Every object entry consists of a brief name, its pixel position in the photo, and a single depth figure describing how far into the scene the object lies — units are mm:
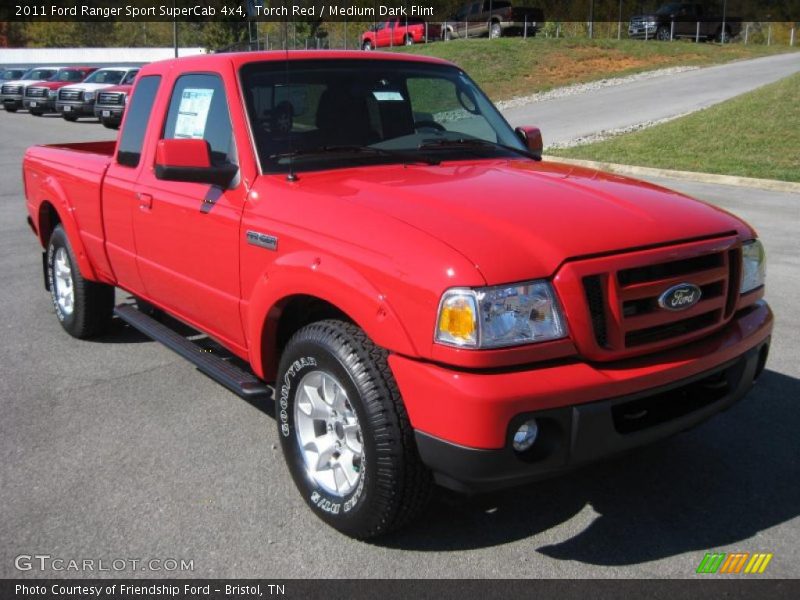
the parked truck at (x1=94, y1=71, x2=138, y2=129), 23625
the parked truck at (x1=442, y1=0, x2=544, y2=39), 41594
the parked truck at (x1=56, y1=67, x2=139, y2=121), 26869
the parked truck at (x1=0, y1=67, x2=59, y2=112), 32750
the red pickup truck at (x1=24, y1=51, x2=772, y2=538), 2736
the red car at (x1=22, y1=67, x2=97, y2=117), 30297
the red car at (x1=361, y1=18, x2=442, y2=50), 41875
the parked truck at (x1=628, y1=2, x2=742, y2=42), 43062
